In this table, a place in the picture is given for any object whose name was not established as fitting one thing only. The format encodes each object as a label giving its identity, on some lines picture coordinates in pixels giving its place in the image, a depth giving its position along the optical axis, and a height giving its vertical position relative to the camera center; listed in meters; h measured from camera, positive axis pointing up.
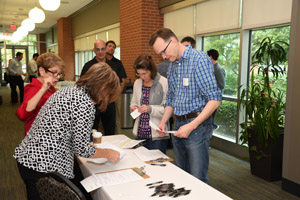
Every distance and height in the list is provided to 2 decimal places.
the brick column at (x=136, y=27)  6.18 +1.00
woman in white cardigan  2.59 -0.28
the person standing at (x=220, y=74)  4.38 -0.05
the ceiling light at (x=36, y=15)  6.03 +1.18
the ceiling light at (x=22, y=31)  9.37 +1.32
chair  1.14 -0.49
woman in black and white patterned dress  1.49 -0.31
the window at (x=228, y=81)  4.44 -0.17
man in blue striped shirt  1.97 -0.18
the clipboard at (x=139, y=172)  1.73 -0.64
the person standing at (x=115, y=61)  4.37 +0.14
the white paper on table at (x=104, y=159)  1.90 -0.58
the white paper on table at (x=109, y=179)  1.60 -0.64
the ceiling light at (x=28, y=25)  8.37 +1.37
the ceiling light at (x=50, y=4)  4.66 +1.09
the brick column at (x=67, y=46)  13.28 +1.12
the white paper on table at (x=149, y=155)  2.09 -0.64
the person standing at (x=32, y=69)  10.01 +0.03
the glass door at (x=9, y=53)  16.66 +0.98
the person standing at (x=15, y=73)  9.76 -0.11
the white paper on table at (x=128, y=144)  2.36 -0.63
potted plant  3.29 -0.60
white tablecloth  1.46 -0.64
